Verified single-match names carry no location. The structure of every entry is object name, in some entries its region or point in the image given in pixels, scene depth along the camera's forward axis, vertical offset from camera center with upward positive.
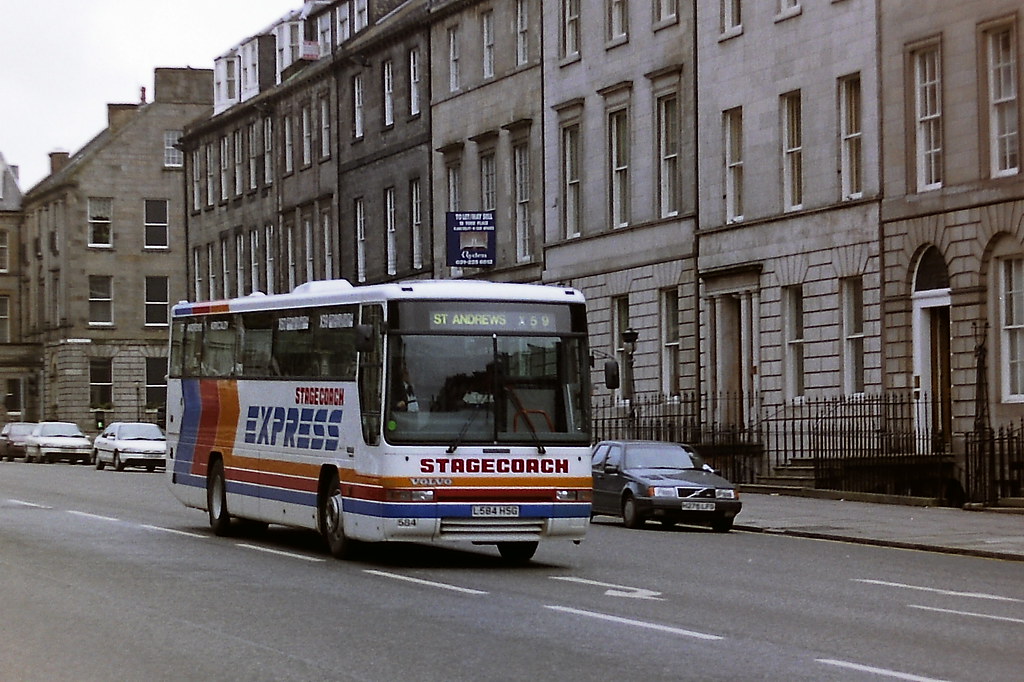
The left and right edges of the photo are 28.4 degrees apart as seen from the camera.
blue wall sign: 54.12 +4.29
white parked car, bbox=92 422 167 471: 61.62 -1.47
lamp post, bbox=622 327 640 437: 46.72 +1.00
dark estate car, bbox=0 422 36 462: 76.69 -1.54
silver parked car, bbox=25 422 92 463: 71.94 -1.58
